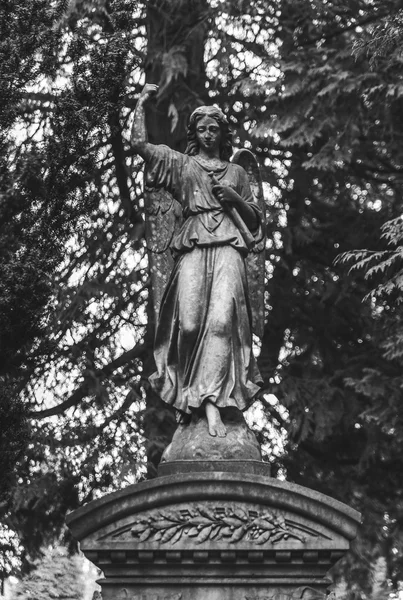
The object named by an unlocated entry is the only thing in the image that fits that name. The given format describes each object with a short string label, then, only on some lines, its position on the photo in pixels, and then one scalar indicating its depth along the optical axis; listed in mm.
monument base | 9152
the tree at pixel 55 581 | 33746
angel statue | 10280
